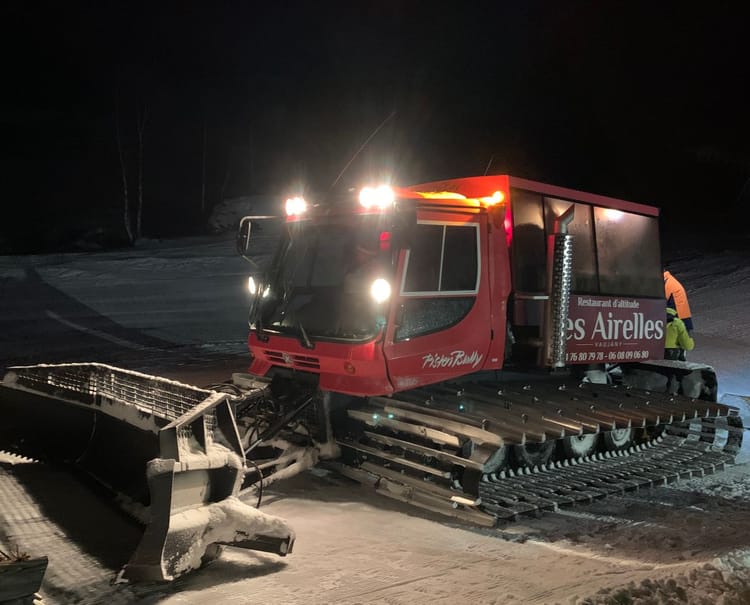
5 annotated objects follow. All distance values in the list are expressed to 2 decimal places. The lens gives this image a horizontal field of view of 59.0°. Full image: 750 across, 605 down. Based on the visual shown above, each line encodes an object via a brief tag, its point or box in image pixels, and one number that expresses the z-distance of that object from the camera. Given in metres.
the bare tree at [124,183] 29.80
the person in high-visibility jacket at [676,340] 9.19
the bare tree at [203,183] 35.56
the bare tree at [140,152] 30.28
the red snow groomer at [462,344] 5.65
